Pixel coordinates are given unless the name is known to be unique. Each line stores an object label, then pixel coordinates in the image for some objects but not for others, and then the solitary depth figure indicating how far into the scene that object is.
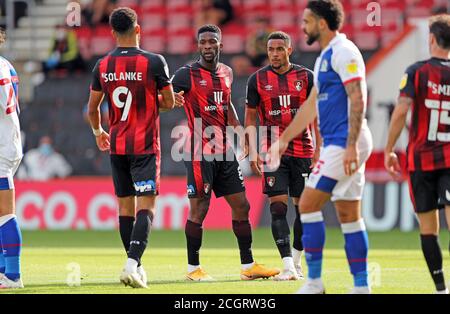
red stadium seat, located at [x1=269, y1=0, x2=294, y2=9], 22.60
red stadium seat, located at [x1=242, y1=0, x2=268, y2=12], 22.92
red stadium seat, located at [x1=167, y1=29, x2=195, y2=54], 22.61
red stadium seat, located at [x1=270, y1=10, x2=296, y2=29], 22.31
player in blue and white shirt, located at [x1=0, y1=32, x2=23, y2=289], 9.28
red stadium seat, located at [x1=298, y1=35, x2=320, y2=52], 20.39
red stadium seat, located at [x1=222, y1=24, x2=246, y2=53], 21.94
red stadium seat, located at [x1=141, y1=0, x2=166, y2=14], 23.78
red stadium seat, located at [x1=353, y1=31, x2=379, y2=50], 21.00
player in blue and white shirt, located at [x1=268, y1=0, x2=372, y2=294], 7.88
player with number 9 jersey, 9.20
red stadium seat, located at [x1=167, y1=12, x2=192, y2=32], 23.34
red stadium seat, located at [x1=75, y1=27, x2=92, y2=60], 23.23
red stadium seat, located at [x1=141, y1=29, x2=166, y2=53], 22.66
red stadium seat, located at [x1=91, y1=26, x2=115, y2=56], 23.20
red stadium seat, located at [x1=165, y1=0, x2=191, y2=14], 23.56
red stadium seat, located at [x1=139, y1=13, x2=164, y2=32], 23.53
